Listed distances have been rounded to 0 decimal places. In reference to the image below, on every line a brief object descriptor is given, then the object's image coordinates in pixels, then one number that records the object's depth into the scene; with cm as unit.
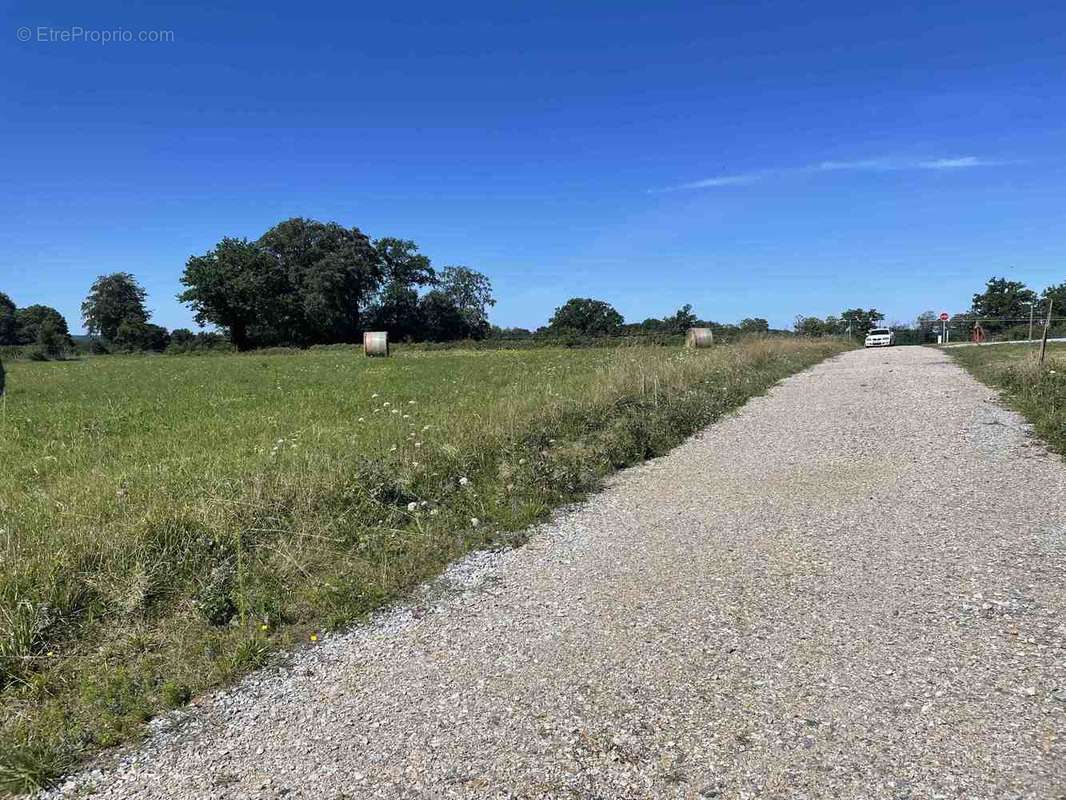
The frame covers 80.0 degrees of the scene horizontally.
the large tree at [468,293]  9075
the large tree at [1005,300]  6450
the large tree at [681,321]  6488
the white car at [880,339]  4675
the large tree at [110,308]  9475
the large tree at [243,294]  6575
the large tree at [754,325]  4752
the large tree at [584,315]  8975
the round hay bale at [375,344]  4359
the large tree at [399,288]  8000
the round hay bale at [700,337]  3195
